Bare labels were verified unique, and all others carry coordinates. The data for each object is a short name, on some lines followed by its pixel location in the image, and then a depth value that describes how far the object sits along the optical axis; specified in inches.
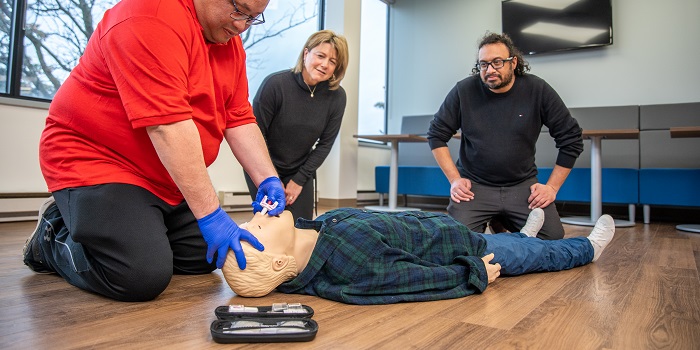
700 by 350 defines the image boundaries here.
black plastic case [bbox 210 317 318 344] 35.7
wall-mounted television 194.2
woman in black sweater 91.8
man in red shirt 44.1
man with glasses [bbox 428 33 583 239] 87.9
